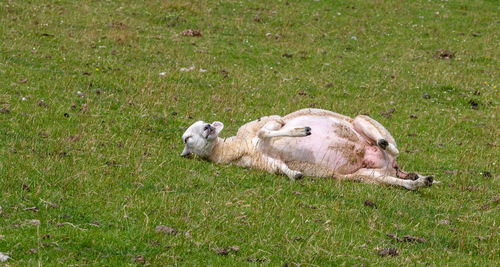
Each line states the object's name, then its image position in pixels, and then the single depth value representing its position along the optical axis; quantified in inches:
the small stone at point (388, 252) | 522.3
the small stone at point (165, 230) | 515.8
